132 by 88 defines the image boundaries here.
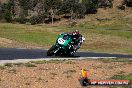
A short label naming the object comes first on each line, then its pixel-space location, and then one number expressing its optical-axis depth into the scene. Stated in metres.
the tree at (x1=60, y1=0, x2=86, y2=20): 92.88
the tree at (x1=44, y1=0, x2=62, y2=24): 93.62
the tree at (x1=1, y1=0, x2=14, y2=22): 88.81
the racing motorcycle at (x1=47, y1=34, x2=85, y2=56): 24.92
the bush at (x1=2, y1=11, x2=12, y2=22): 88.64
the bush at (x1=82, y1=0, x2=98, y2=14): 98.12
